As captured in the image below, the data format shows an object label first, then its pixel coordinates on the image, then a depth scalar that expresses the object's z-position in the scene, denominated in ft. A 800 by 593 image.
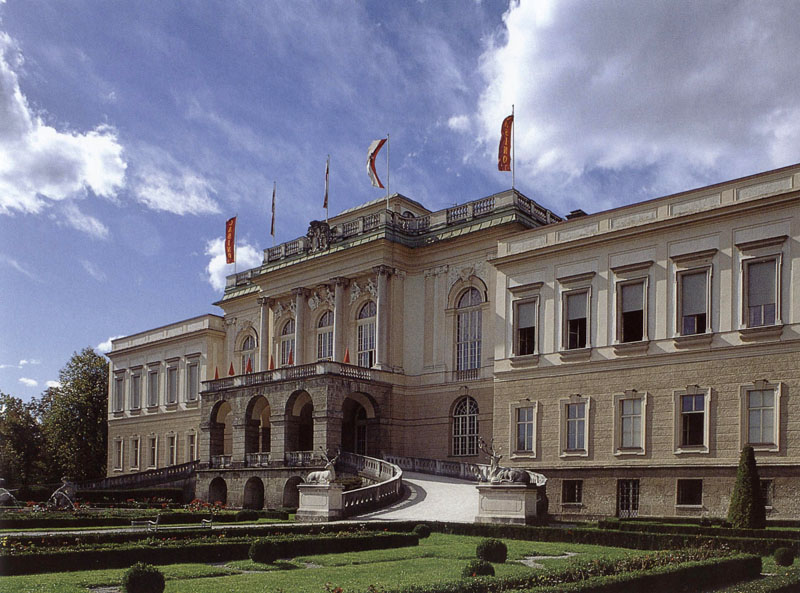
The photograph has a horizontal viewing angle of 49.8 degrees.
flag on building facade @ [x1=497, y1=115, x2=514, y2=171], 157.79
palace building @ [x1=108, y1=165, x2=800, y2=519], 107.65
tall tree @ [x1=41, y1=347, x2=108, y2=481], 253.85
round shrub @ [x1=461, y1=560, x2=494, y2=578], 48.32
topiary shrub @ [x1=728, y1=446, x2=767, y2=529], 85.61
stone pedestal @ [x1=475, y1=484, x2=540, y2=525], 93.71
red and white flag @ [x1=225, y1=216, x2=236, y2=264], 222.69
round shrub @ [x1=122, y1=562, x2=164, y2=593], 42.45
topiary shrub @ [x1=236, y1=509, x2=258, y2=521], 115.03
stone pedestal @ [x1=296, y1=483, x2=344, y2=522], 108.88
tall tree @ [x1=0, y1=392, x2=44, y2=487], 256.73
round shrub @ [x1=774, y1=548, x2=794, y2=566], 65.62
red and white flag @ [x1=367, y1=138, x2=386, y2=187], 181.47
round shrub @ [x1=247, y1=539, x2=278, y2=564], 63.82
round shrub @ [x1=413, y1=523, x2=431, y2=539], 83.82
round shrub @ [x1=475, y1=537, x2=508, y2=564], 62.69
